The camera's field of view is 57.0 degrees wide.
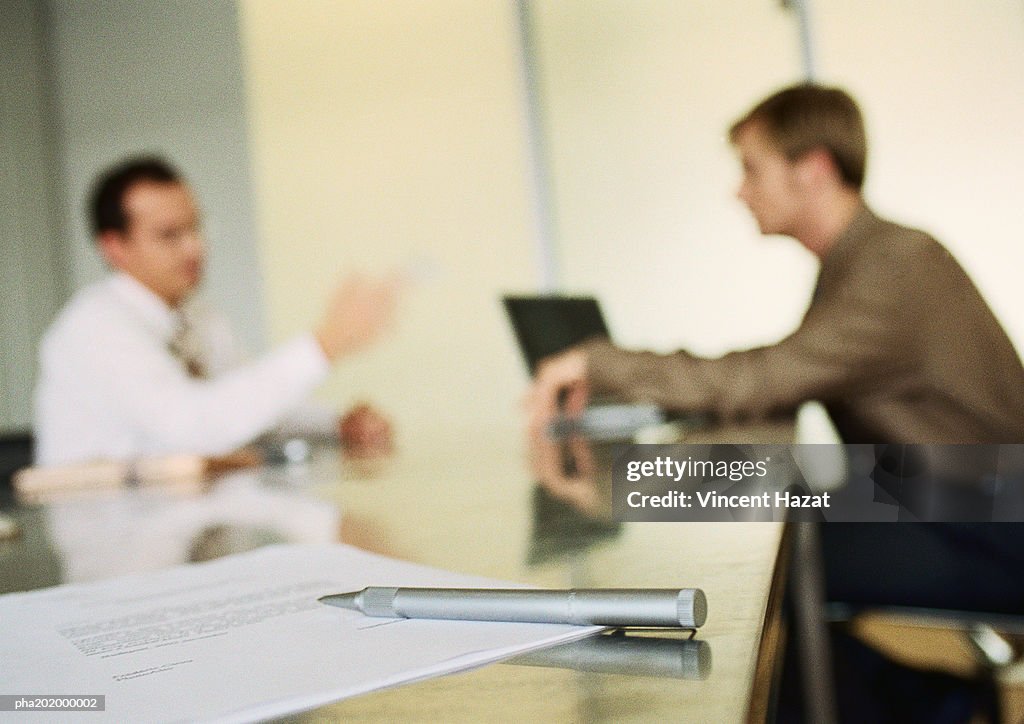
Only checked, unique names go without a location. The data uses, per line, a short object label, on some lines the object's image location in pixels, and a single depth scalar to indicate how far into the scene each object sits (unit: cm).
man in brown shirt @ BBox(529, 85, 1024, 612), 125
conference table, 28
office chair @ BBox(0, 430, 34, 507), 182
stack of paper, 29
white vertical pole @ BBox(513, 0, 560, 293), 318
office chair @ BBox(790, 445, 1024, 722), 113
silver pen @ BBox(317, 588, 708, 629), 31
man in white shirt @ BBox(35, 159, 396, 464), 162
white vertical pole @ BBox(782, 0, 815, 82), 302
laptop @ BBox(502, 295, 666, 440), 160
